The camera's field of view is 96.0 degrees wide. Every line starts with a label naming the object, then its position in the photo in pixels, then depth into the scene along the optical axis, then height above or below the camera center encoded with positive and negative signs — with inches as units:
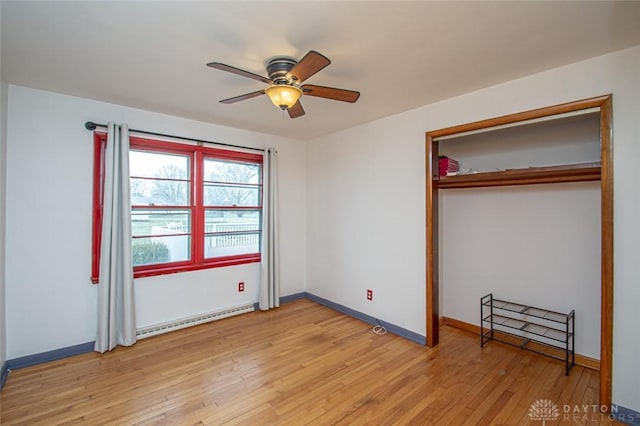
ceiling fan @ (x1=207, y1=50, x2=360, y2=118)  71.8 +35.5
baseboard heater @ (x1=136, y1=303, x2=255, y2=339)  127.6 -52.2
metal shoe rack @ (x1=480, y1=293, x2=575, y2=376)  106.5 -45.3
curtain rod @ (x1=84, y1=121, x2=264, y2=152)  113.6 +35.7
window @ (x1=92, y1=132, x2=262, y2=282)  127.9 +3.7
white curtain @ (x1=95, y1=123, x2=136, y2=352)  113.8 -16.9
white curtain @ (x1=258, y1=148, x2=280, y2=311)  159.9 -13.4
